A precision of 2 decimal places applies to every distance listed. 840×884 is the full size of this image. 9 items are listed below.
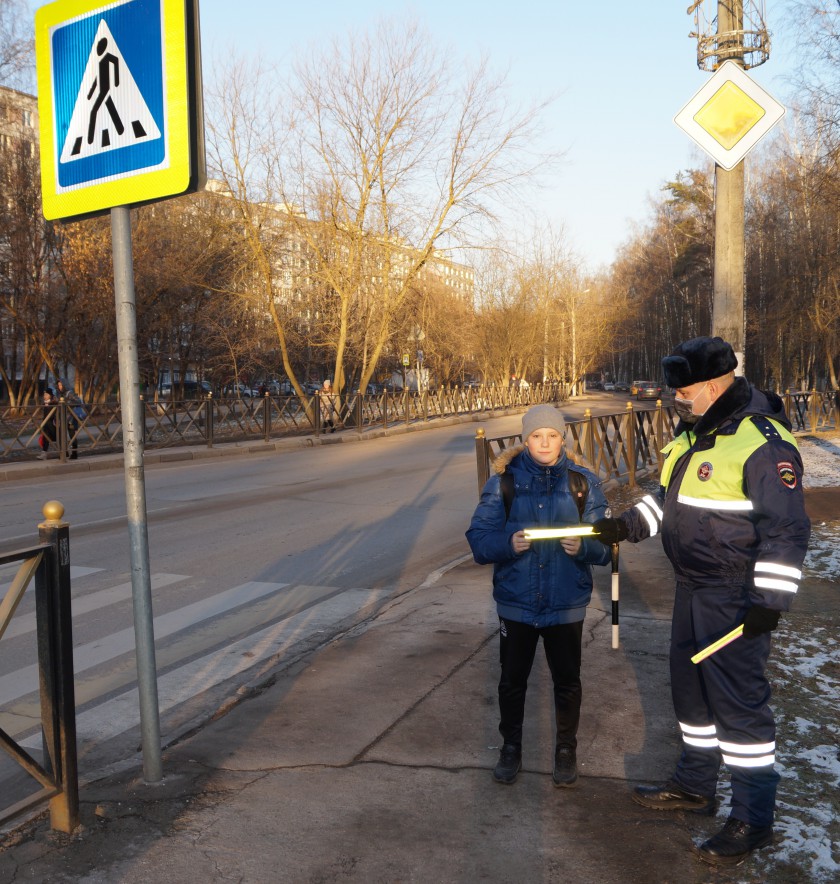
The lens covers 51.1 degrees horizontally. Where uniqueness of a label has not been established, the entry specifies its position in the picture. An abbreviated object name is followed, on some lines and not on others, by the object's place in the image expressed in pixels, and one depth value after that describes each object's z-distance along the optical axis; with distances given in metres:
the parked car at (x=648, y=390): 62.06
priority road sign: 6.05
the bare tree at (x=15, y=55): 22.68
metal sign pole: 3.23
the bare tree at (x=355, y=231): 25.92
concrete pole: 6.56
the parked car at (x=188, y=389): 37.50
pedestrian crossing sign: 3.05
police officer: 2.91
